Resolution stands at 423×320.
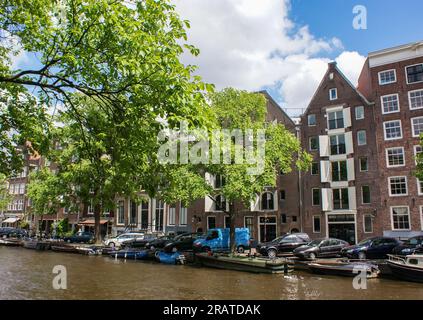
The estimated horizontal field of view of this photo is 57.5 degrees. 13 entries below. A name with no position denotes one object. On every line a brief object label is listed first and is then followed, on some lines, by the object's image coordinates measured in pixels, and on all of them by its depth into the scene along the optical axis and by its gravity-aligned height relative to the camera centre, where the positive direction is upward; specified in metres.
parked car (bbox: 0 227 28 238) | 55.94 -1.87
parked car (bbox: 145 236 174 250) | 35.12 -2.24
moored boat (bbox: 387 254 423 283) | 19.31 -2.57
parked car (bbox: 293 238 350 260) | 27.39 -2.24
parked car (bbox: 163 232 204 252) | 32.72 -2.05
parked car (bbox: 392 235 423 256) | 24.64 -1.91
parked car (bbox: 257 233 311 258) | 29.52 -2.07
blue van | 31.77 -1.85
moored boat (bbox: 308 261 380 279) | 21.08 -2.82
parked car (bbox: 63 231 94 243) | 45.59 -2.15
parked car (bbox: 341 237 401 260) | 26.59 -2.16
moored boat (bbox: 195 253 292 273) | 22.86 -2.79
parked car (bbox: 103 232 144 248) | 39.34 -1.92
